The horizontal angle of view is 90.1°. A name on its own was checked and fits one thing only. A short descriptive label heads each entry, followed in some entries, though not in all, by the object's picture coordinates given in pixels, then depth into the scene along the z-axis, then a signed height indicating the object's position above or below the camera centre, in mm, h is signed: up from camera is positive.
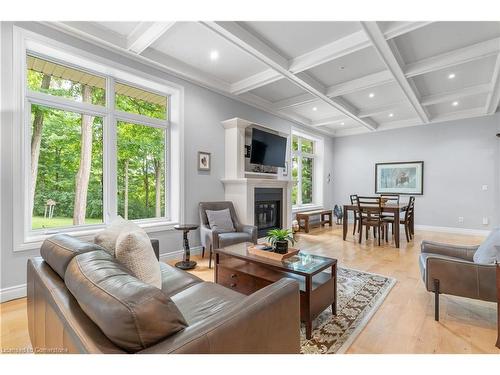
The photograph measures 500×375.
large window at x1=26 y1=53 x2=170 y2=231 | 2770 +472
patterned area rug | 1736 -1103
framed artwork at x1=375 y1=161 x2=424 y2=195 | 6398 +209
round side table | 3322 -981
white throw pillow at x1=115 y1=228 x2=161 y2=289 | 1328 -390
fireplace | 4785 -488
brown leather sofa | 778 -491
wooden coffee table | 1841 -796
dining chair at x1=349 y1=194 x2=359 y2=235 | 5174 -702
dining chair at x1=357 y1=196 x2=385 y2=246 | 4664 -628
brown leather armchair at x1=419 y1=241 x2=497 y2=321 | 1823 -715
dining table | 4435 -464
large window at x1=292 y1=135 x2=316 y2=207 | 6875 +452
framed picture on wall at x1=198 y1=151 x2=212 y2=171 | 4133 +400
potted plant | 2320 -523
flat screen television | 4766 +730
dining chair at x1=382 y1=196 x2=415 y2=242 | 4828 -683
